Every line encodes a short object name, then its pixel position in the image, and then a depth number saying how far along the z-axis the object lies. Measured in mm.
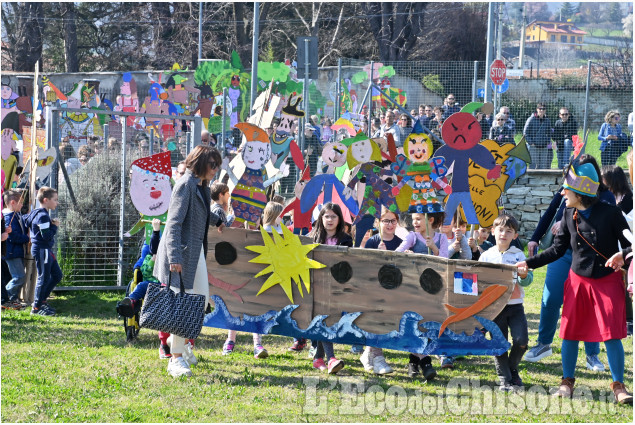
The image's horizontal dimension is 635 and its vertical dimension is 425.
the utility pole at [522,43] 32359
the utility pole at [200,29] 28141
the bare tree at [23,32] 34281
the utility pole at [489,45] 14591
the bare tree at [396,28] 31969
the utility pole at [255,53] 15626
